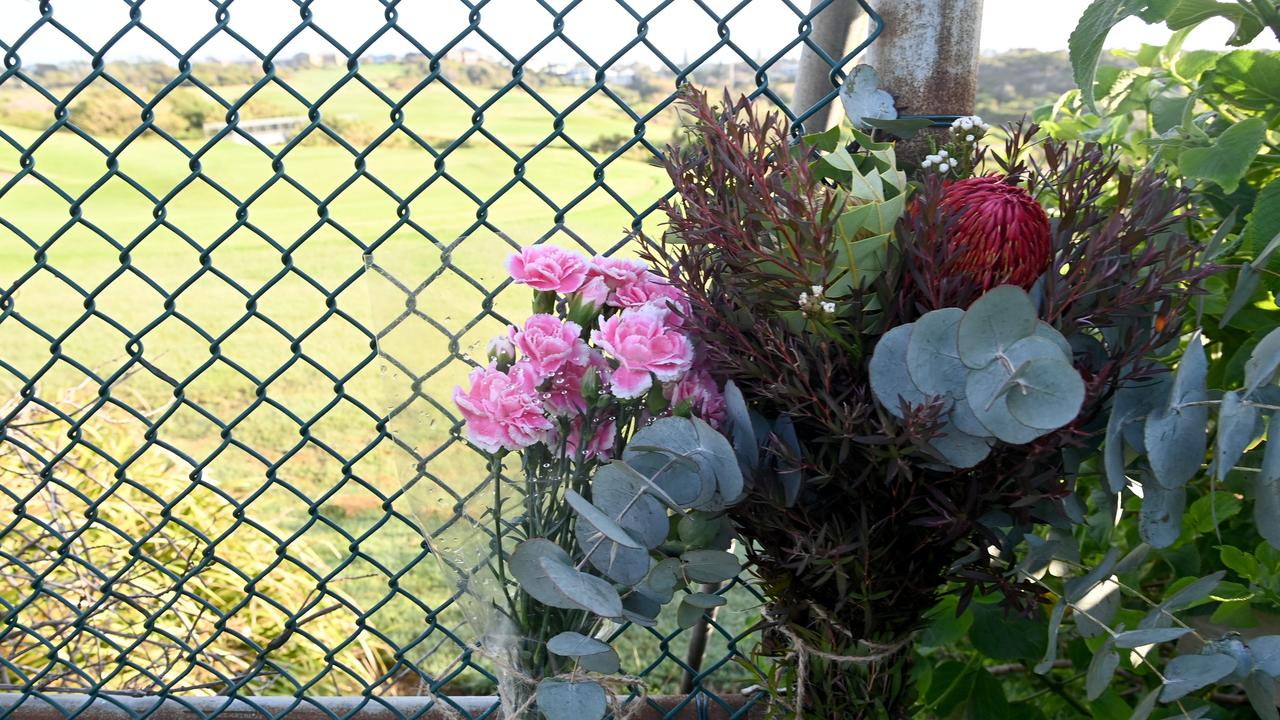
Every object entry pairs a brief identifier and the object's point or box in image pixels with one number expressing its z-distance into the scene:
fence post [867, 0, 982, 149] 1.10
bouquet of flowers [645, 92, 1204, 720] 0.71
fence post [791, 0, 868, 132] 1.26
